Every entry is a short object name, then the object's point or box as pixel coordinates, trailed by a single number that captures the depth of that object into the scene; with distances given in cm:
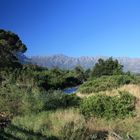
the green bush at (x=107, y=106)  751
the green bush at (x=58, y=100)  788
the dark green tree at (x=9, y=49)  1815
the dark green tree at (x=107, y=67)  2699
